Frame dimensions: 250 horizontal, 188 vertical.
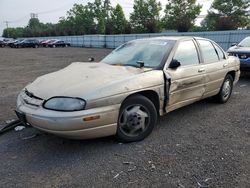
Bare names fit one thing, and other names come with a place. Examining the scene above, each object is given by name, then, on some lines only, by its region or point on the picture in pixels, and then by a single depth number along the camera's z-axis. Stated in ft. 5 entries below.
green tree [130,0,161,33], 109.89
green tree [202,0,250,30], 94.16
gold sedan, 7.53
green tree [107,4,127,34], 107.72
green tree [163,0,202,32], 101.17
